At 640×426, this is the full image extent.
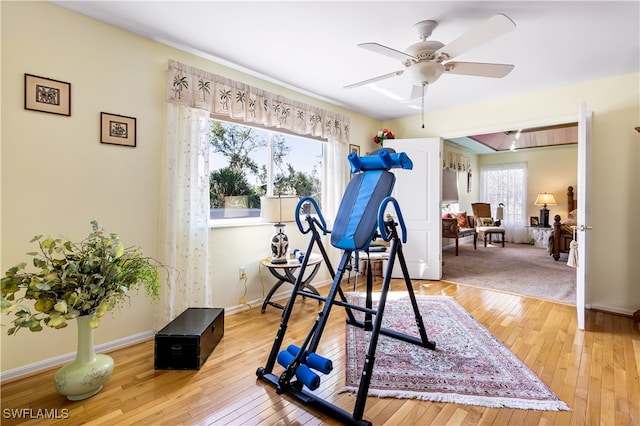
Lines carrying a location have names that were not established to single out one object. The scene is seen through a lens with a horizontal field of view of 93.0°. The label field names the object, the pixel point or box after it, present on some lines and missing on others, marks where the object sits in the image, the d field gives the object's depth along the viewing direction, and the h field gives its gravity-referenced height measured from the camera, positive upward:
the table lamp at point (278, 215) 3.06 -0.06
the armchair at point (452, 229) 6.41 -0.41
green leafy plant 1.59 -0.42
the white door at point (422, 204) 4.39 +0.08
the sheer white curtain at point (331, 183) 4.18 +0.37
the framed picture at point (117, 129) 2.30 +0.61
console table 3.01 -0.65
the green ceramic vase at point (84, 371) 1.73 -0.96
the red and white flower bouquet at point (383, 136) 4.70 +1.15
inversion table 1.68 -0.32
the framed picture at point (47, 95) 2.00 +0.77
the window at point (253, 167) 3.13 +0.48
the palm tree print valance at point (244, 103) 2.64 +1.09
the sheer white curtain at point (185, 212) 2.59 -0.03
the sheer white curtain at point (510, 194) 8.09 +0.46
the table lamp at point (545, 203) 7.41 +0.19
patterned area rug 1.82 -1.11
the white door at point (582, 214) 2.71 -0.03
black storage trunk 2.09 -0.97
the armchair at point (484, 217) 7.81 -0.18
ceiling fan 1.92 +1.06
